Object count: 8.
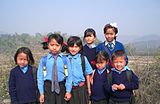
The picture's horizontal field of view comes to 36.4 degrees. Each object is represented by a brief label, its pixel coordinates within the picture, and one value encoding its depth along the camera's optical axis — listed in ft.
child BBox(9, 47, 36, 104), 12.04
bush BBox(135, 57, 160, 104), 16.51
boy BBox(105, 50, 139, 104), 11.64
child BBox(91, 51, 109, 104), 12.41
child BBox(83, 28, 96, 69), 13.69
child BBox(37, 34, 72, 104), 11.93
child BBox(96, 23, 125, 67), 13.20
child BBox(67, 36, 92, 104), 12.47
